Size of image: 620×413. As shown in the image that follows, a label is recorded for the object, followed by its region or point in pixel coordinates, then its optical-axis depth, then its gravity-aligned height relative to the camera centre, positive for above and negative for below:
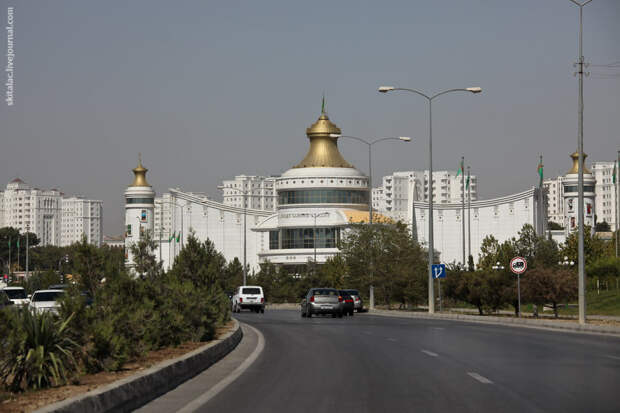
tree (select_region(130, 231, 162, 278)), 43.41 +0.55
